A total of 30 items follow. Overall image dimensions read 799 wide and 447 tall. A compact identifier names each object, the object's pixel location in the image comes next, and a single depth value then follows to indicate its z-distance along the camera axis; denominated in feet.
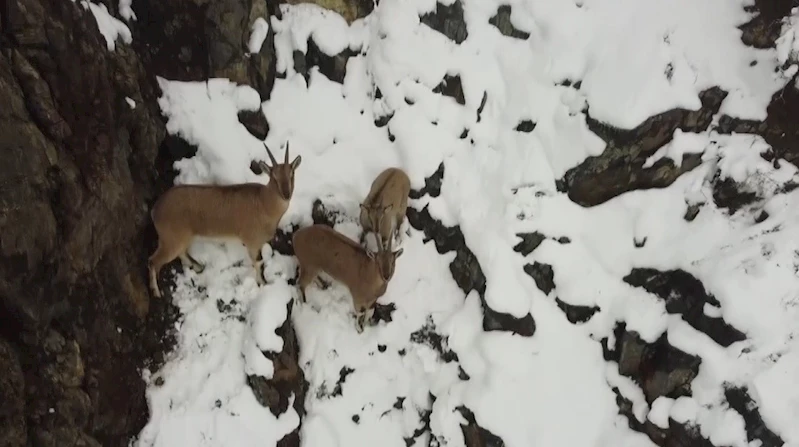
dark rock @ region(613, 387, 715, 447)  19.58
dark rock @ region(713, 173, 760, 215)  21.49
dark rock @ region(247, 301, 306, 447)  20.71
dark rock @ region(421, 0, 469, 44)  25.45
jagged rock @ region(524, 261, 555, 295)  22.98
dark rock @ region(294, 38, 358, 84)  24.20
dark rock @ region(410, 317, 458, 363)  22.65
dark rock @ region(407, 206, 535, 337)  22.21
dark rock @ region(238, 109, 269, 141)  22.88
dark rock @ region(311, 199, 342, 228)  23.43
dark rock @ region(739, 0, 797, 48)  23.13
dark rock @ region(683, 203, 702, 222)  22.08
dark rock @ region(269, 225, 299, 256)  23.02
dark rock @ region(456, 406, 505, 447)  21.25
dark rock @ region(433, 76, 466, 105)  25.07
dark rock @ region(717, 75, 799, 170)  21.65
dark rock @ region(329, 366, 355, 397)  22.09
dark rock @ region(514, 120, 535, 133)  24.53
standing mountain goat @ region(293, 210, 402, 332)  21.13
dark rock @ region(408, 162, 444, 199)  24.36
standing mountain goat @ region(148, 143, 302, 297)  19.63
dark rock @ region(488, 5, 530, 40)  25.59
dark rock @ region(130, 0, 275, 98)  21.58
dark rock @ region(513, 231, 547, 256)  23.22
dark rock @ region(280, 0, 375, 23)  24.88
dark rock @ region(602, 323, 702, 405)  20.22
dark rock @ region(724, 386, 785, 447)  18.30
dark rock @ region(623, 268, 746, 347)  19.89
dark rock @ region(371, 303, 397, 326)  23.31
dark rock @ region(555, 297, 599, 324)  22.48
